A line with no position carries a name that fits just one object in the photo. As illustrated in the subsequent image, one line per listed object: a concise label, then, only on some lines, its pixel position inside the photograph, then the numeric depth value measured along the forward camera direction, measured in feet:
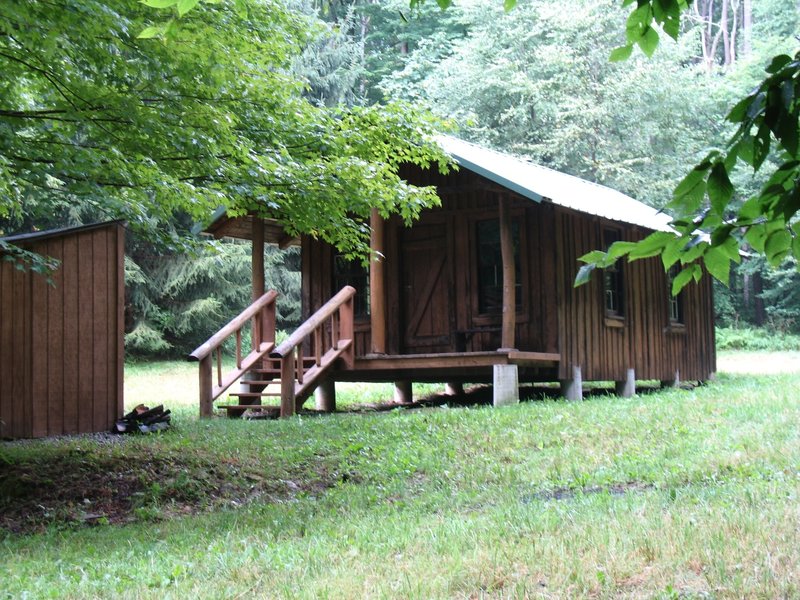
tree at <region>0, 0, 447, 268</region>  24.52
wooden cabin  48.60
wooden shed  37.35
